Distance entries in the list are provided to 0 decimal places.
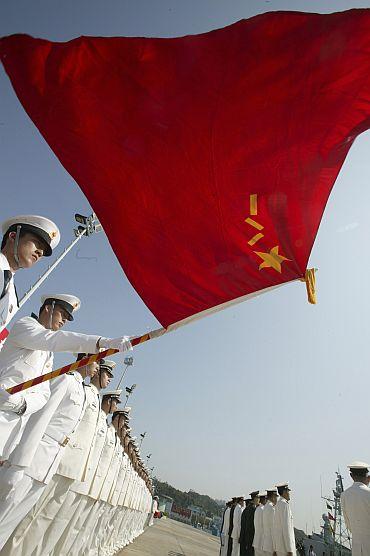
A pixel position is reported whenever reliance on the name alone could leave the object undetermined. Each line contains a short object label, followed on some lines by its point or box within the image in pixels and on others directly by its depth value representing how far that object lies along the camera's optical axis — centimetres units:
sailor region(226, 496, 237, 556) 1118
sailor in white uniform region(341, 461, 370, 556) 470
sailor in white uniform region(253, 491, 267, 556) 872
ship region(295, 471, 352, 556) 2681
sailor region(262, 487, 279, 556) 829
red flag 209
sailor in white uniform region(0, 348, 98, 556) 282
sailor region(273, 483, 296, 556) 761
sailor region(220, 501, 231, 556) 1252
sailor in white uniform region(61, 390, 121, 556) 466
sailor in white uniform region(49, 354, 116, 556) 382
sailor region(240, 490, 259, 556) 961
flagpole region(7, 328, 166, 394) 214
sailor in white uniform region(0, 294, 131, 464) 222
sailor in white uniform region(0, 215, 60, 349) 212
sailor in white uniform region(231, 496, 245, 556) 1052
